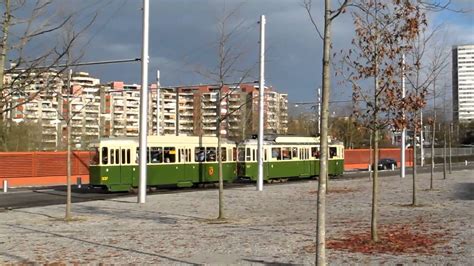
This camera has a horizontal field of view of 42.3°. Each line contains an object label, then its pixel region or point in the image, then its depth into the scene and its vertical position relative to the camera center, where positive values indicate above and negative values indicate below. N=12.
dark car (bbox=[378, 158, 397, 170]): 69.44 -1.70
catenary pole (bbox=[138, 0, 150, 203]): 24.75 +1.52
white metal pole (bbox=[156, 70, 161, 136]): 39.02 +4.38
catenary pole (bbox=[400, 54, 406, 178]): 36.22 -0.58
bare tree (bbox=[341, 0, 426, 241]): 12.00 +1.36
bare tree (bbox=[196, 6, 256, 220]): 17.78 +0.54
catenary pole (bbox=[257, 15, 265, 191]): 28.98 +2.05
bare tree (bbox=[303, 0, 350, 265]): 7.42 +0.25
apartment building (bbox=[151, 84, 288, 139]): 47.35 +3.61
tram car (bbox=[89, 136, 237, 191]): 32.19 -0.84
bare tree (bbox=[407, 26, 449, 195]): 12.15 +0.85
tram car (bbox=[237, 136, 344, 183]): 40.06 -0.74
